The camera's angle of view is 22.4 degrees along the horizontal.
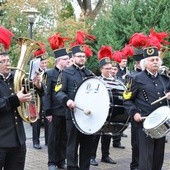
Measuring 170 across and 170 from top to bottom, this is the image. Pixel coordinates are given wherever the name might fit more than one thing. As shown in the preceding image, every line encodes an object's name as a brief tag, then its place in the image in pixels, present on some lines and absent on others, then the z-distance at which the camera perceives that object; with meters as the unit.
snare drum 5.29
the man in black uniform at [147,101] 5.75
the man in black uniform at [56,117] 7.46
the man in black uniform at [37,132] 9.52
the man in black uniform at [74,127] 6.53
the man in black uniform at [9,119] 4.79
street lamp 18.38
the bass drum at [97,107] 6.22
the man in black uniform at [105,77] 7.57
